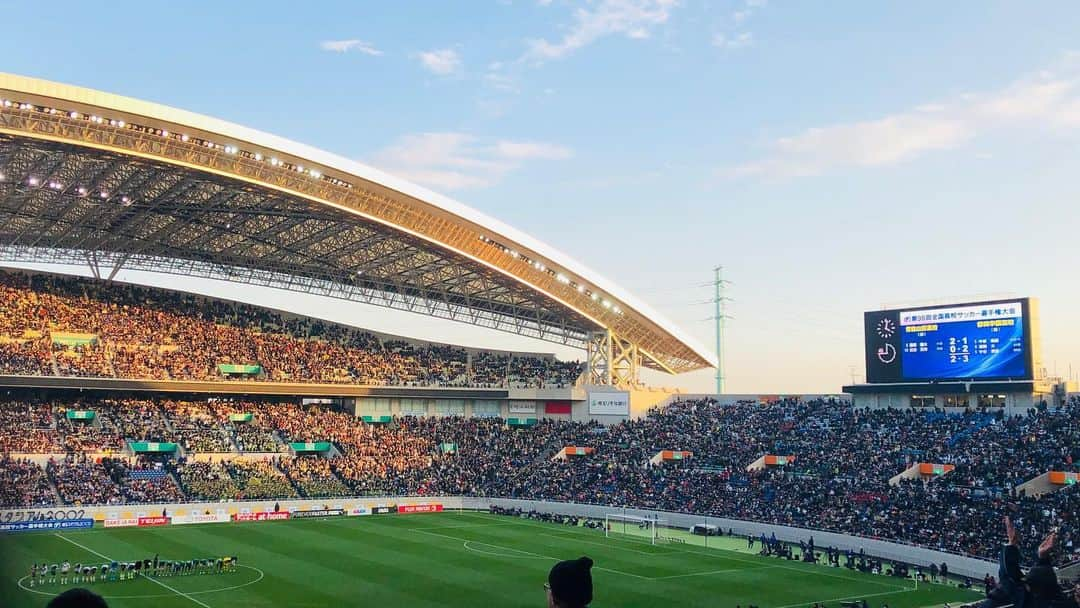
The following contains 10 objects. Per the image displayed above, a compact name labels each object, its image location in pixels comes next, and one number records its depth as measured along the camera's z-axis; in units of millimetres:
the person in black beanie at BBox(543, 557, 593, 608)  5094
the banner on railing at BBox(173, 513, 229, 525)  54500
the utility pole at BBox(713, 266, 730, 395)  105875
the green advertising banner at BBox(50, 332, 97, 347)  64062
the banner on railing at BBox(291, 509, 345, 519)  59006
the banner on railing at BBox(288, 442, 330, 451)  66938
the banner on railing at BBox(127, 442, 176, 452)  59938
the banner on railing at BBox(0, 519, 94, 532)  49403
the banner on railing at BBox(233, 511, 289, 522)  56688
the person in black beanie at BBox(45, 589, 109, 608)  3443
